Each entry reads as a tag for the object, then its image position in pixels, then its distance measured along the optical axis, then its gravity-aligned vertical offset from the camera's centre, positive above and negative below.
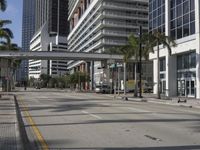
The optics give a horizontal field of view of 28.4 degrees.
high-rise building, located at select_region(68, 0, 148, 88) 120.88 +20.13
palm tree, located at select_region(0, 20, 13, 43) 53.04 +8.11
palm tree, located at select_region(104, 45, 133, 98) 59.56 +5.05
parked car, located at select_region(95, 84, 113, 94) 85.12 -0.91
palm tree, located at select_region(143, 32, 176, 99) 49.28 +5.65
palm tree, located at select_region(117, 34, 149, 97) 58.16 +5.56
